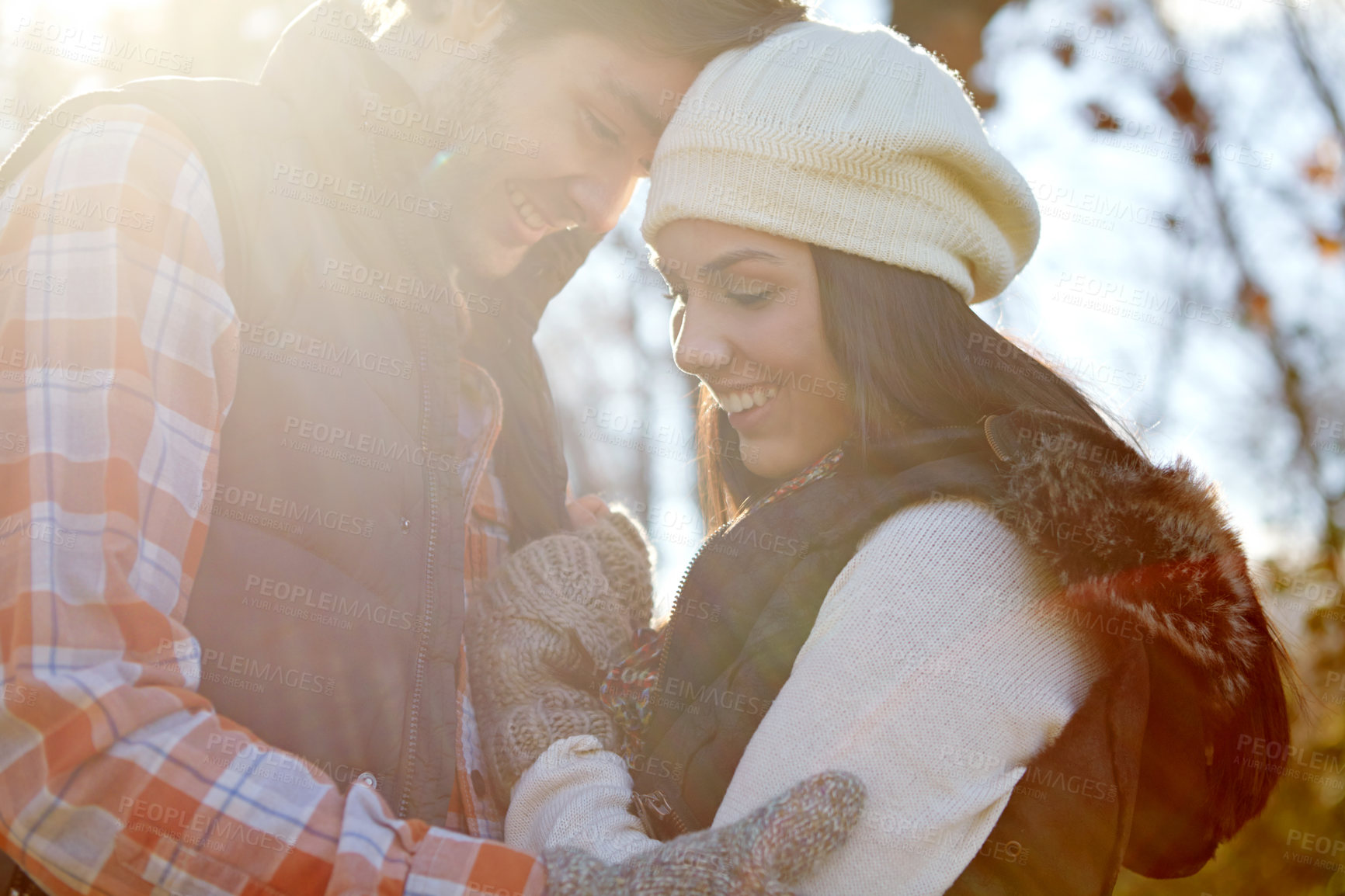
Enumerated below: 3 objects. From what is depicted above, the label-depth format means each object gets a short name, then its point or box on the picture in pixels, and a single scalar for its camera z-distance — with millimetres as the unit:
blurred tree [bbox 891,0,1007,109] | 3602
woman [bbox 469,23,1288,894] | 1614
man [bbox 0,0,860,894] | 1396
